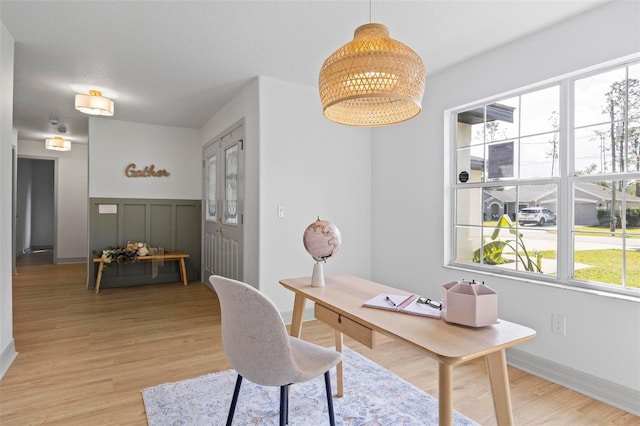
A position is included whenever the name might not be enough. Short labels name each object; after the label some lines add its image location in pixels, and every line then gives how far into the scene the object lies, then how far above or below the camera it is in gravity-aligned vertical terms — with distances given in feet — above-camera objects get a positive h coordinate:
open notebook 4.84 -1.37
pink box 4.25 -1.14
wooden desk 3.65 -1.42
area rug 6.23 -3.67
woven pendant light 4.57 +1.86
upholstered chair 4.36 -1.67
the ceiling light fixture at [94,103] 12.23 +3.78
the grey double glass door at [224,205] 13.05 +0.25
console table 15.66 -2.26
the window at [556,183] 7.25 +0.70
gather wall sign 17.30 +1.99
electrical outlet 7.72 -2.48
